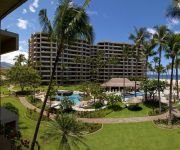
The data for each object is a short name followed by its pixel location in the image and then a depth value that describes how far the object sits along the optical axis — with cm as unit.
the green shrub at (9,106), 2231
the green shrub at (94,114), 2564
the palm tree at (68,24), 1022
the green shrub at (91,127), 2067
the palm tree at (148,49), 3112
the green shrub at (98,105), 2994
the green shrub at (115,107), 2807
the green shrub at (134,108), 2798
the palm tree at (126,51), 4247
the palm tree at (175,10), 1359
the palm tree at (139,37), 3438
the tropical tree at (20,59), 5480
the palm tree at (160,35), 2502
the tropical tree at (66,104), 2747
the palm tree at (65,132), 1297
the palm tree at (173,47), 2214
